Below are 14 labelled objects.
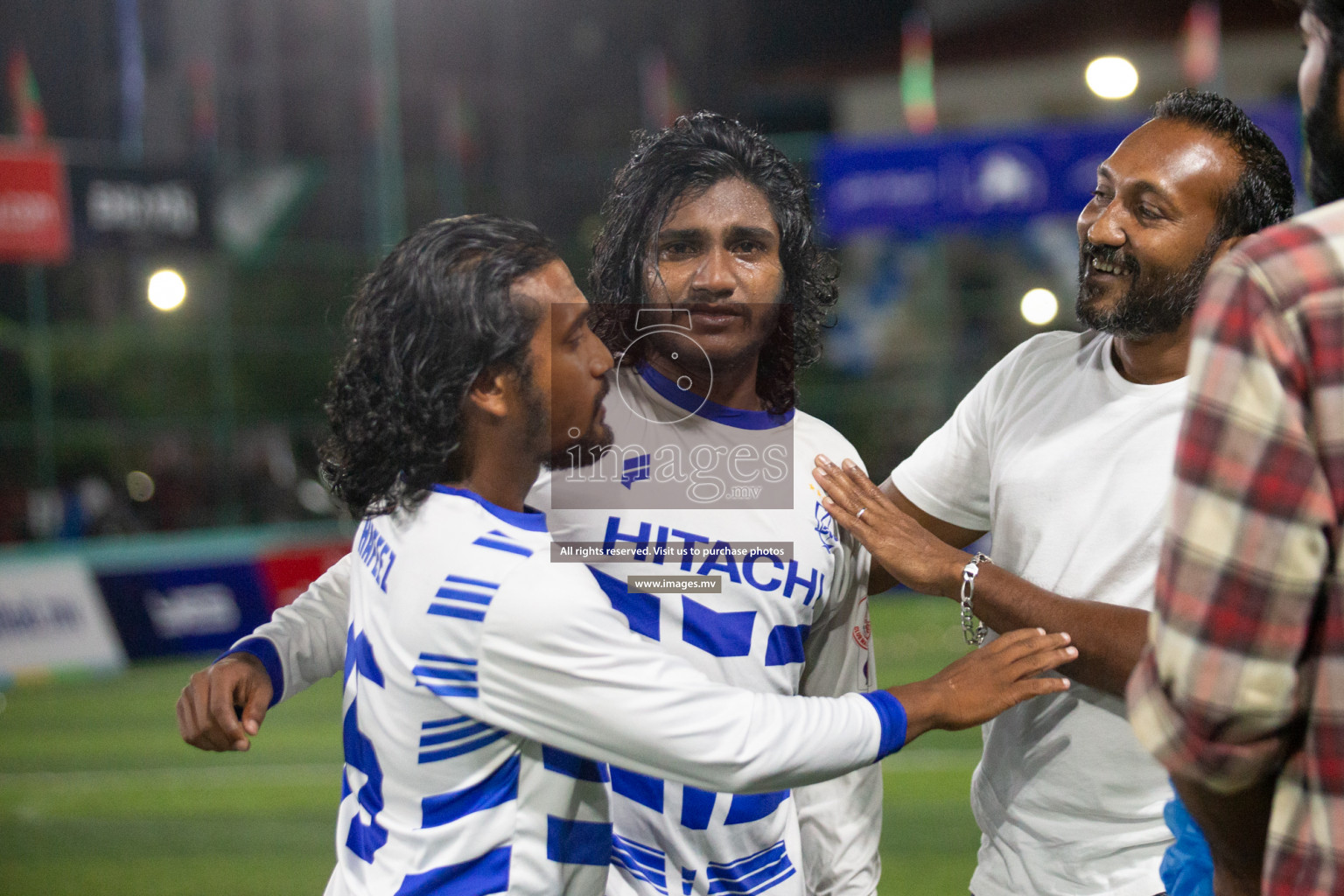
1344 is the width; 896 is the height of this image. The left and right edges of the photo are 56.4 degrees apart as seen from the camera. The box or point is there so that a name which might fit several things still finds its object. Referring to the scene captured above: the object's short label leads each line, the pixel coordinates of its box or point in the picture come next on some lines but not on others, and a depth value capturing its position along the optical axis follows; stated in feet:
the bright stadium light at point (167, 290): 73.00
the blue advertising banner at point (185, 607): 33.83
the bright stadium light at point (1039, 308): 37.81
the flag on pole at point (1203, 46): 45.56
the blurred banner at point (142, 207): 35.86
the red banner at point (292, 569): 35.40
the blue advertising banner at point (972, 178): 39.81
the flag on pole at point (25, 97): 40.34
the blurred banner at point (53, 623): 31.96
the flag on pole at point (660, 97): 53.21
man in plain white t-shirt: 7.25
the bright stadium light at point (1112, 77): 53.47
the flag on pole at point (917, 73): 56.34
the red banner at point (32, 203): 34.09
